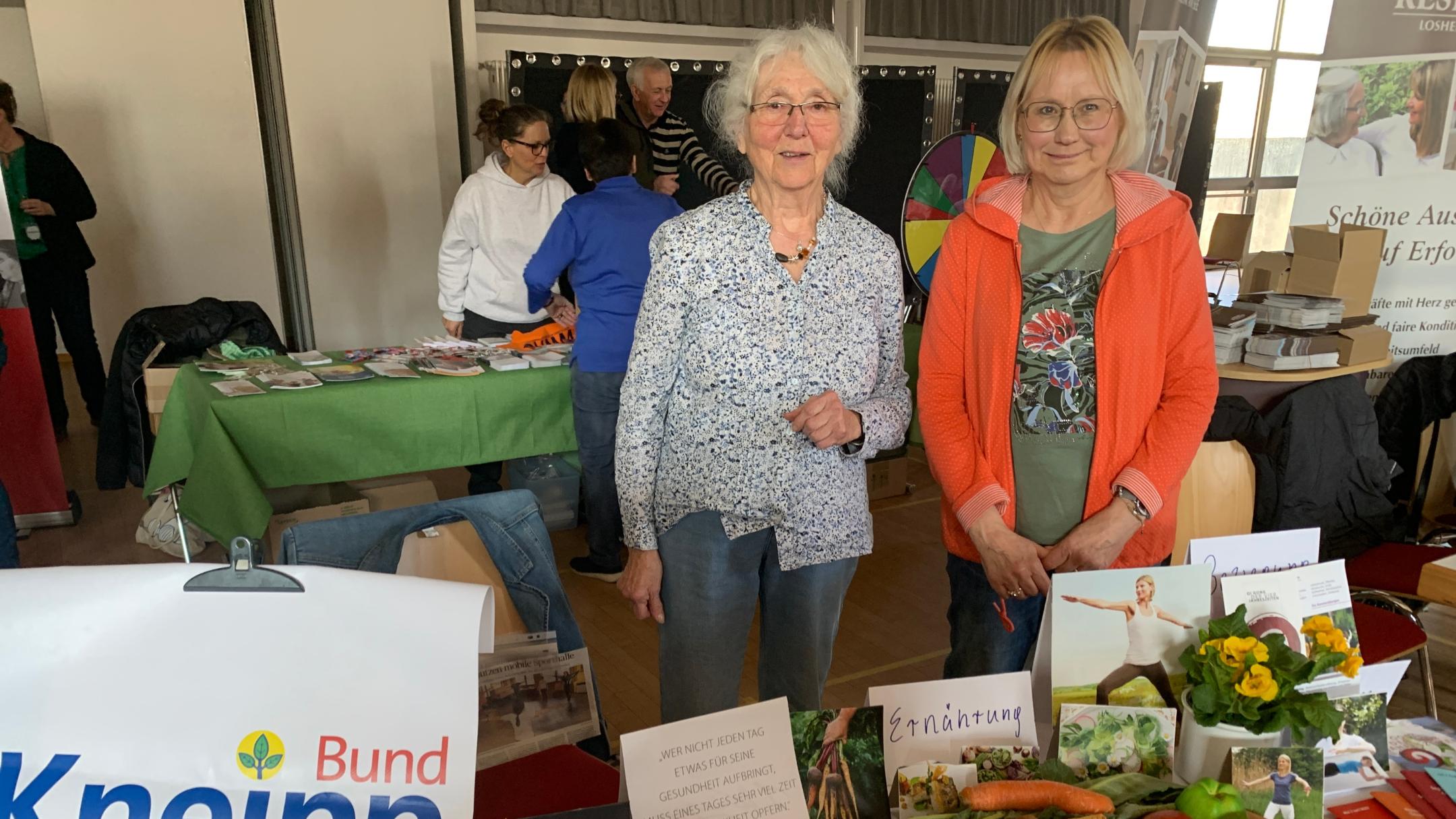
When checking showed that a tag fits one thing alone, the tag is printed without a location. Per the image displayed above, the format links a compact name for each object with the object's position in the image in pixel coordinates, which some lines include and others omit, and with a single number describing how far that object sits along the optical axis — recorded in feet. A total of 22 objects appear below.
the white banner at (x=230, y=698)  2.52
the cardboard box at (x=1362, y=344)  8.80
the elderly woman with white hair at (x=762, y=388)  4.18
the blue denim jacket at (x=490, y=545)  4.57
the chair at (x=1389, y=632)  6.20
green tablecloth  7.95
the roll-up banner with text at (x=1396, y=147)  8.39
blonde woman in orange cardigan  4.15
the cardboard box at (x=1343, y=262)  9.08
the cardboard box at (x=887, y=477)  13.19
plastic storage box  11.58
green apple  2.72
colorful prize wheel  12.71
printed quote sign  2.80
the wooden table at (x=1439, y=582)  5.29
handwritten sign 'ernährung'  3.21
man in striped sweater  12.98
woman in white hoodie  10.43
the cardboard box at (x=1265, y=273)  11.34
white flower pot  3.16
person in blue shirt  9.14
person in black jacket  12.83
